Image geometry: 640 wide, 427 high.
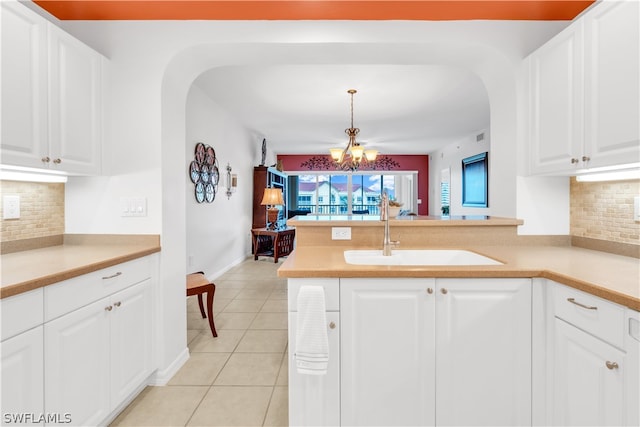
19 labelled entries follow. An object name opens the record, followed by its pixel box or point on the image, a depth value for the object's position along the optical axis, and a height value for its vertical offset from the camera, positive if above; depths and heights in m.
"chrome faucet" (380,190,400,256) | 1.86 -0.05
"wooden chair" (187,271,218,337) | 2.54 -0.61
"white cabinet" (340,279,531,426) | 1.38 -0.57
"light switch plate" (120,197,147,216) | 1.98 +0.03
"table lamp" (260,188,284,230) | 5.55 +0.24
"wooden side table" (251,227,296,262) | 5.68 -0.56
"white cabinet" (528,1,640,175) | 1.32 +0.54
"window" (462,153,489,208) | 5.96 +0.58
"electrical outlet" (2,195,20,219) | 1.66 +0.03
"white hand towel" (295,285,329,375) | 1.31 -0.50
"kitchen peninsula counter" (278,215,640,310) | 1.24 -0.23
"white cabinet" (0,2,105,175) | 1.42 +0.57
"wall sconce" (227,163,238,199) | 4.90 +0.45
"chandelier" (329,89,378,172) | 4.49 +0.85
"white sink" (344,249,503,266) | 1.87 -0.27
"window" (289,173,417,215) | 9.23 +0.55
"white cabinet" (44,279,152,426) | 1.27 -0.65
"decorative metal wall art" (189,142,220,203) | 3.77 +0.47
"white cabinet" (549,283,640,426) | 1.02 -0.52
